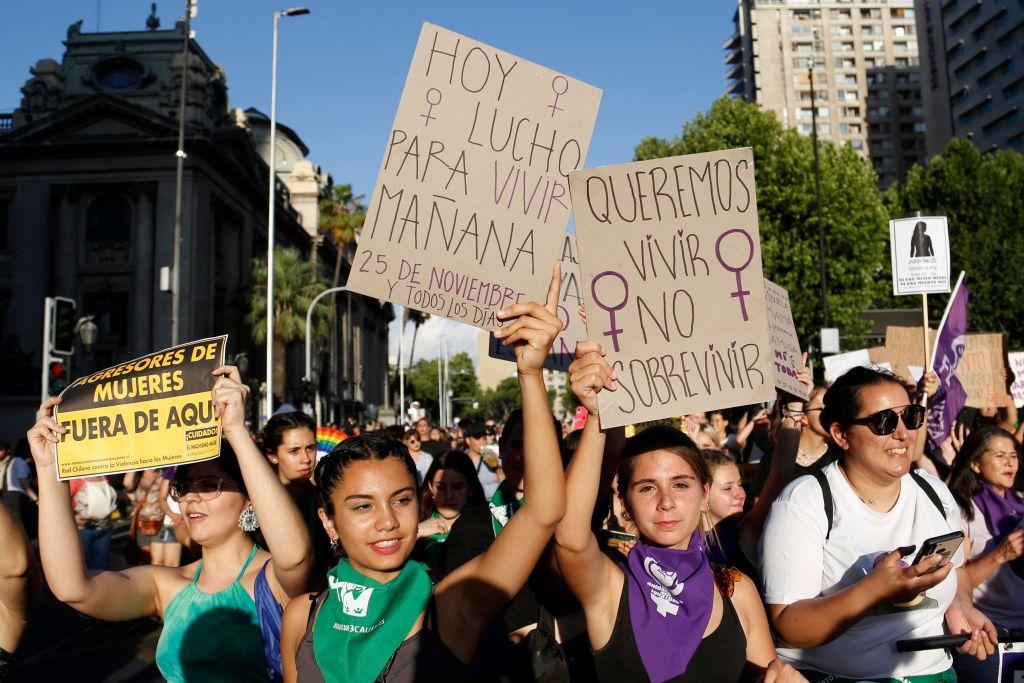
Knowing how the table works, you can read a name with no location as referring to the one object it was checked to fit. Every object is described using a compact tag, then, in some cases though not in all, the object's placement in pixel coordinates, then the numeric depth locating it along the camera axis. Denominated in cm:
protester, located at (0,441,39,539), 1127
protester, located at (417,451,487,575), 508
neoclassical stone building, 4075
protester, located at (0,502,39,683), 273
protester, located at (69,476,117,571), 980
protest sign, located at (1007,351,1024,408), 902
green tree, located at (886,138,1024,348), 3778
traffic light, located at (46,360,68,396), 1399
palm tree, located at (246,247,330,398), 4241
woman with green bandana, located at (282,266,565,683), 242
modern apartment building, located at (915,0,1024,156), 7075
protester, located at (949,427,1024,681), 418
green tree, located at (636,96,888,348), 3297
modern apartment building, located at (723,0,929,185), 10088
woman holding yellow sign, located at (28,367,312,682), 283
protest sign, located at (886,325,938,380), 867
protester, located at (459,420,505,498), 889
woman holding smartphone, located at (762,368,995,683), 292
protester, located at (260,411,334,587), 467
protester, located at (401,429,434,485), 1060
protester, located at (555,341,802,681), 259
